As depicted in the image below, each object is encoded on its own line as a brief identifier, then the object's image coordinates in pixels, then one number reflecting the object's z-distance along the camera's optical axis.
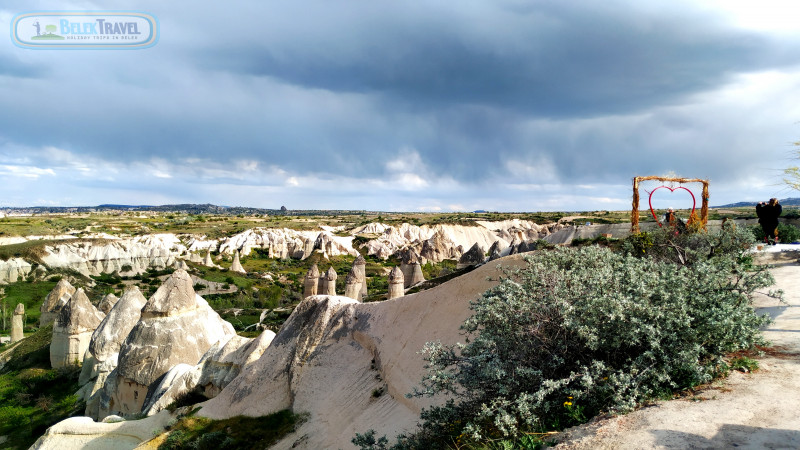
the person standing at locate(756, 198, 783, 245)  15.66
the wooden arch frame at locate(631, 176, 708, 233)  16.70
